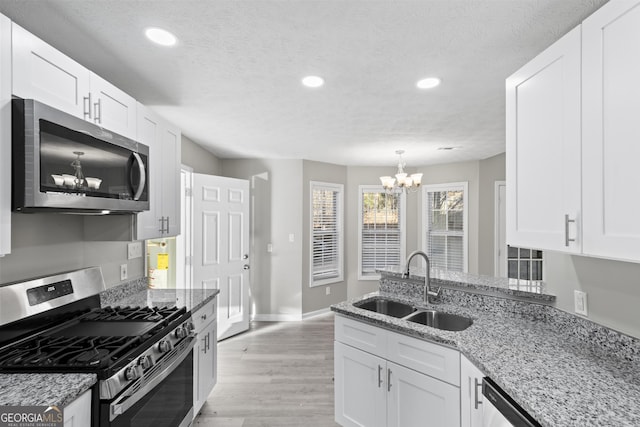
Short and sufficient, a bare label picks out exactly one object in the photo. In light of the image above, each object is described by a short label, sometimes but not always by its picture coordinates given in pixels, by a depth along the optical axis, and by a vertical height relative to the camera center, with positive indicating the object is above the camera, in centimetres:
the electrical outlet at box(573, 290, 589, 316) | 168 -45
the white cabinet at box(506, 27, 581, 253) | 131 +29
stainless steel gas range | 136 -61
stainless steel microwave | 131 +24
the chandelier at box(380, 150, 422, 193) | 409 +43
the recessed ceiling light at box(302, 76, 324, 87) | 224 +92
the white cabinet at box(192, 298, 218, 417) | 237 -106
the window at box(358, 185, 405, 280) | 584 -27
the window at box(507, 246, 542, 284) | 487 -73
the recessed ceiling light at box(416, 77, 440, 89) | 226 +92
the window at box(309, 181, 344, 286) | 530 -31
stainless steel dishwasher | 119 -75
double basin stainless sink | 221 -71
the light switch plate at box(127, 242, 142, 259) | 266 -28
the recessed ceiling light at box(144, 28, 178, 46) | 166 +92
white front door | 389 -37
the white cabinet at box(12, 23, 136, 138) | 135 +63
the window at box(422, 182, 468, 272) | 544 -17
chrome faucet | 242 -53
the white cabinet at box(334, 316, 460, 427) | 176 -101
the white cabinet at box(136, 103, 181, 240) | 231 +30
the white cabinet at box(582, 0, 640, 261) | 107 +29
